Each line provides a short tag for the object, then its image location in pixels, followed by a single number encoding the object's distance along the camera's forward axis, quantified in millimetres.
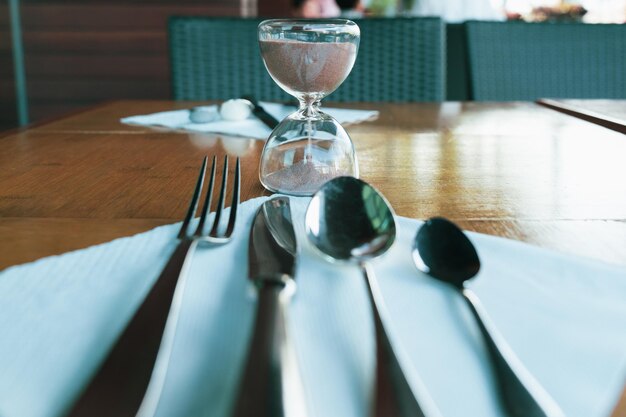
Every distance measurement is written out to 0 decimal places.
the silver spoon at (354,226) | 282
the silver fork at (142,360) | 179
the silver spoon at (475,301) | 192
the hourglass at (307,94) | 448
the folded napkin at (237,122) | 717
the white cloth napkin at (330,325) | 202
